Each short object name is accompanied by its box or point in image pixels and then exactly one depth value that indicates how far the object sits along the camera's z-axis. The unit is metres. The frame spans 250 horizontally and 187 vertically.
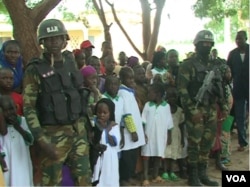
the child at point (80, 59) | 4.95
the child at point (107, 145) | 3.81
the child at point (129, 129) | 4.39
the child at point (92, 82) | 4.13
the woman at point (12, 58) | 3.67
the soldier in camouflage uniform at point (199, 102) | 4.43
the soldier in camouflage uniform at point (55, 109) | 3.03
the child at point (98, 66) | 4.59
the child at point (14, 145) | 3.19
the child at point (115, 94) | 4.36
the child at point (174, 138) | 4.78
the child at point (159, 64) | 5.73
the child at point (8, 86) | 3.39
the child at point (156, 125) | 4.65
